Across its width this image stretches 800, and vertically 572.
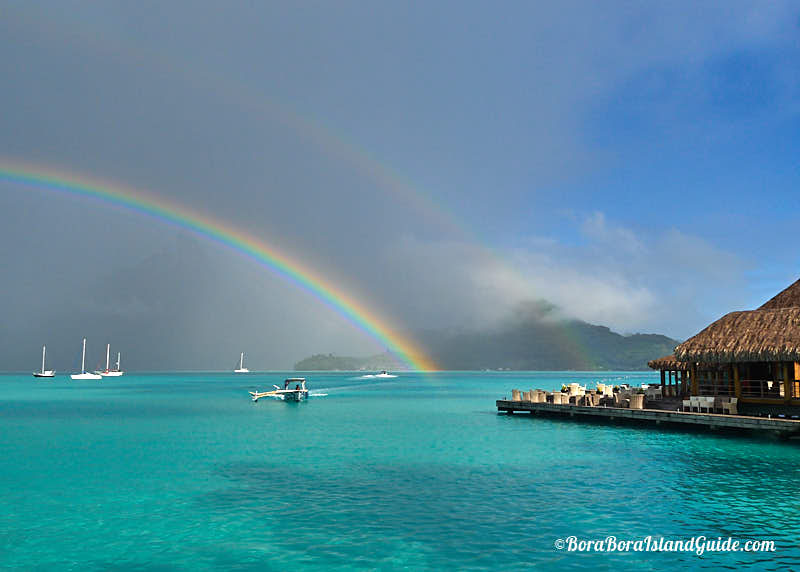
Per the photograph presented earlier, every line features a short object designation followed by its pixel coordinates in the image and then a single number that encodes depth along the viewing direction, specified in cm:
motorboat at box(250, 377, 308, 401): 7888
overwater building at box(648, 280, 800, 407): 3609
